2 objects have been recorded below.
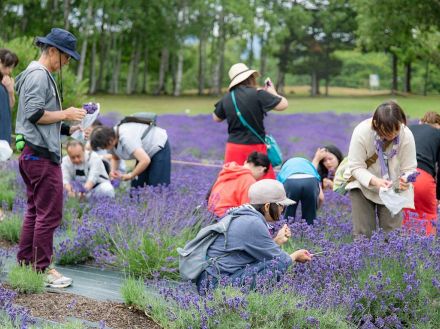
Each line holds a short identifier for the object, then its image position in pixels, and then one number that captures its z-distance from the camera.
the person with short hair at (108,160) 8.65
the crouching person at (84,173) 7.77
